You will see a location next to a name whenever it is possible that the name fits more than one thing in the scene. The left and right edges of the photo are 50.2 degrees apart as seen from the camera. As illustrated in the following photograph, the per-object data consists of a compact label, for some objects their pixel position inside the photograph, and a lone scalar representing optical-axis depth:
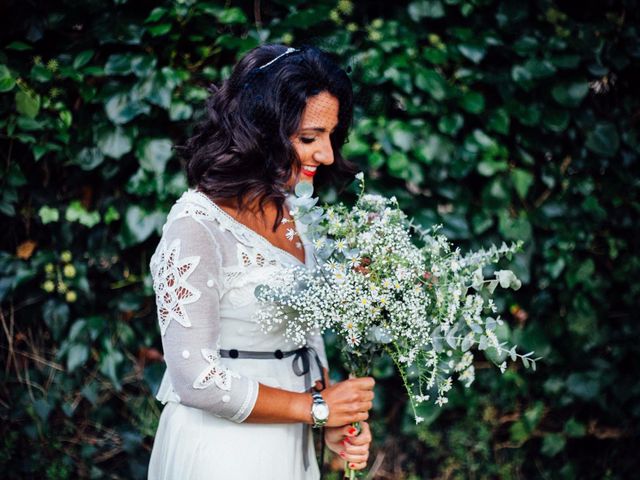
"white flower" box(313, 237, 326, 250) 1.66
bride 1.66
